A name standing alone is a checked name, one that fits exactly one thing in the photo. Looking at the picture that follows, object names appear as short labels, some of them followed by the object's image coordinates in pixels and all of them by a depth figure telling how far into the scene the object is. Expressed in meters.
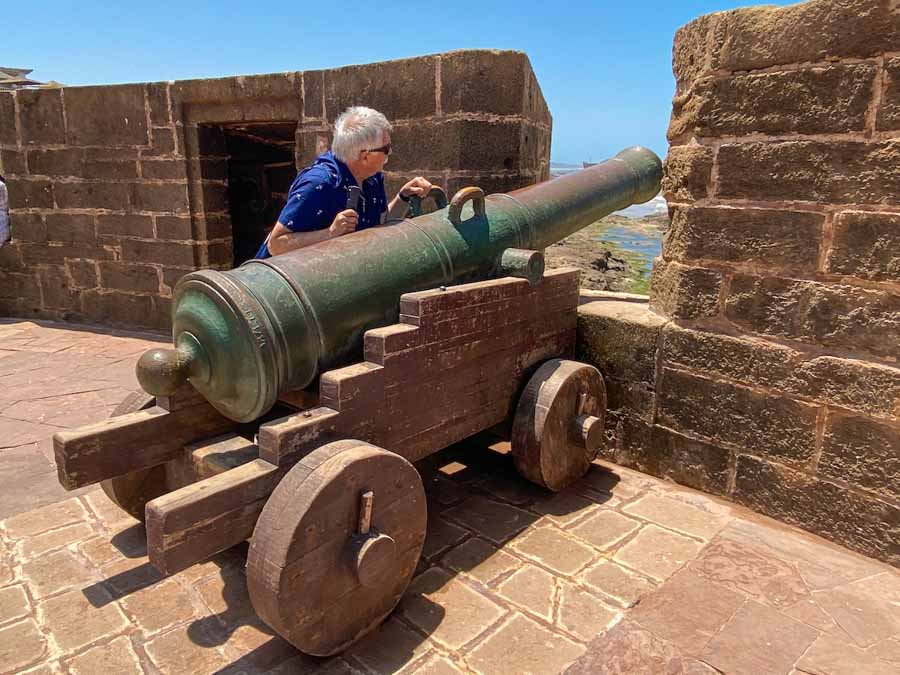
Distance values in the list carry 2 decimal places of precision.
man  2.80
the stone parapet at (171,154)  4.55
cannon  1.97
